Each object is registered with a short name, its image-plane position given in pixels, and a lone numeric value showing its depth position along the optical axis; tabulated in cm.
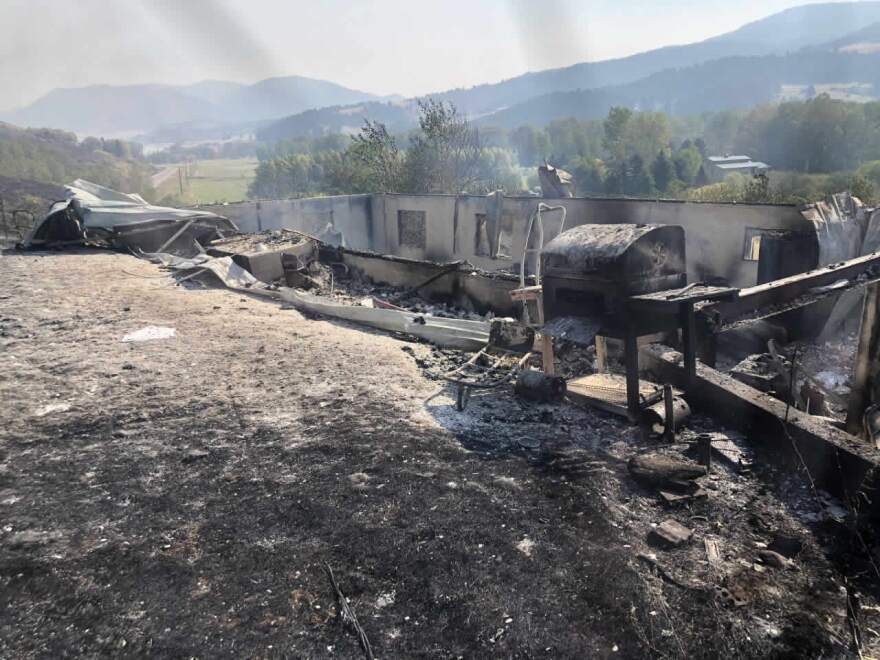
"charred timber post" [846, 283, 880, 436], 461
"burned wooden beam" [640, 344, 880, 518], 354
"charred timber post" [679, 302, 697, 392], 430
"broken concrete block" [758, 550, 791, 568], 306
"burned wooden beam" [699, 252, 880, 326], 463
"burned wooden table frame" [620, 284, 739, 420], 421
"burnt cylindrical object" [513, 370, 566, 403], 515
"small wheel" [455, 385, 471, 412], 502
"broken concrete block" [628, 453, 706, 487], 376
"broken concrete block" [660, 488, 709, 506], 361
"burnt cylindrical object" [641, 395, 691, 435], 461
